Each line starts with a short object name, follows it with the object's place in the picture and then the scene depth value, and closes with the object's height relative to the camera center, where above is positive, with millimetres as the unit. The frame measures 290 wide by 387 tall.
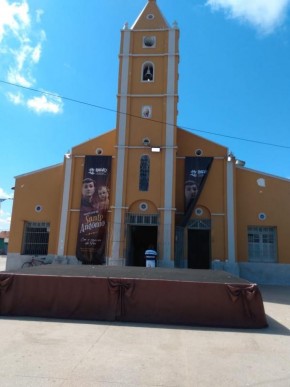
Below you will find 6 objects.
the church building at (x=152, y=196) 19500 +3567
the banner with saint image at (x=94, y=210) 19684 +2645
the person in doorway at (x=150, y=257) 15969 +192
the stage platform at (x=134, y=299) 9016 -932
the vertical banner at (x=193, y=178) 20172 +4620
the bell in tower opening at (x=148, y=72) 21238 +10695
